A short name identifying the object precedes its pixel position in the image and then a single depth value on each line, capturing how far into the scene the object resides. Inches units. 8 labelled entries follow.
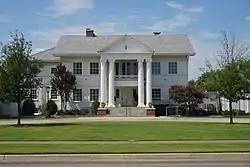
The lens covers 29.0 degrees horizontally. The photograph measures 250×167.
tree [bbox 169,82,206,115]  1971.0
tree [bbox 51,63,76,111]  2065.7
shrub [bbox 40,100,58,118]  1952.5
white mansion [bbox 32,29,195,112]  2107.5
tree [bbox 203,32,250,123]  1359.5
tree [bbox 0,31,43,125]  1343.5
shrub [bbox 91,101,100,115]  2074.3
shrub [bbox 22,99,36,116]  2070.6
